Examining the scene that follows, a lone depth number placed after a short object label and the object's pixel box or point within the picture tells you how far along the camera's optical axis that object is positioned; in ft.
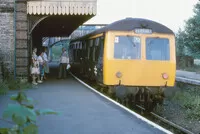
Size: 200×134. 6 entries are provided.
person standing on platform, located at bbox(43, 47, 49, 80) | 54.41
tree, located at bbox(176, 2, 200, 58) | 88.28
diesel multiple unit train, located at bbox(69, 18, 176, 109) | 36.29
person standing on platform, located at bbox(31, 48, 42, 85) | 47.01
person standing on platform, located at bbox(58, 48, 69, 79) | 56.75
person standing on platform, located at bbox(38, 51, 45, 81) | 50.98
